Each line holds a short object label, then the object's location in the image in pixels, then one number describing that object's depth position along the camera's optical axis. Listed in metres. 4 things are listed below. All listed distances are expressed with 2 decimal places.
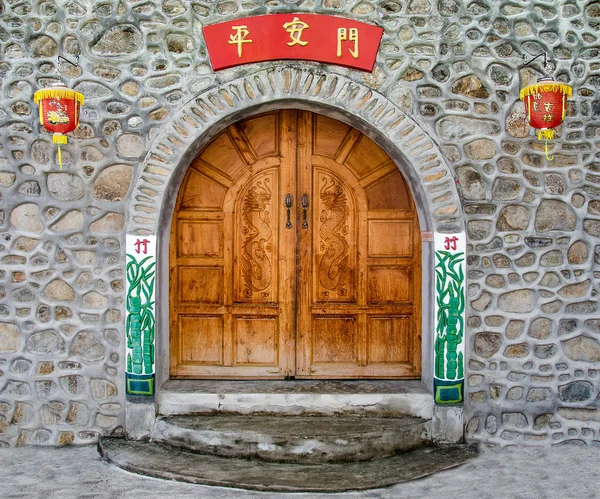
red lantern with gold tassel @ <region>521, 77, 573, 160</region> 3.81
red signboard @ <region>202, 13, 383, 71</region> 4.06
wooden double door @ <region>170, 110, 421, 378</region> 4.48
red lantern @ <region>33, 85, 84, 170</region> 3.82
